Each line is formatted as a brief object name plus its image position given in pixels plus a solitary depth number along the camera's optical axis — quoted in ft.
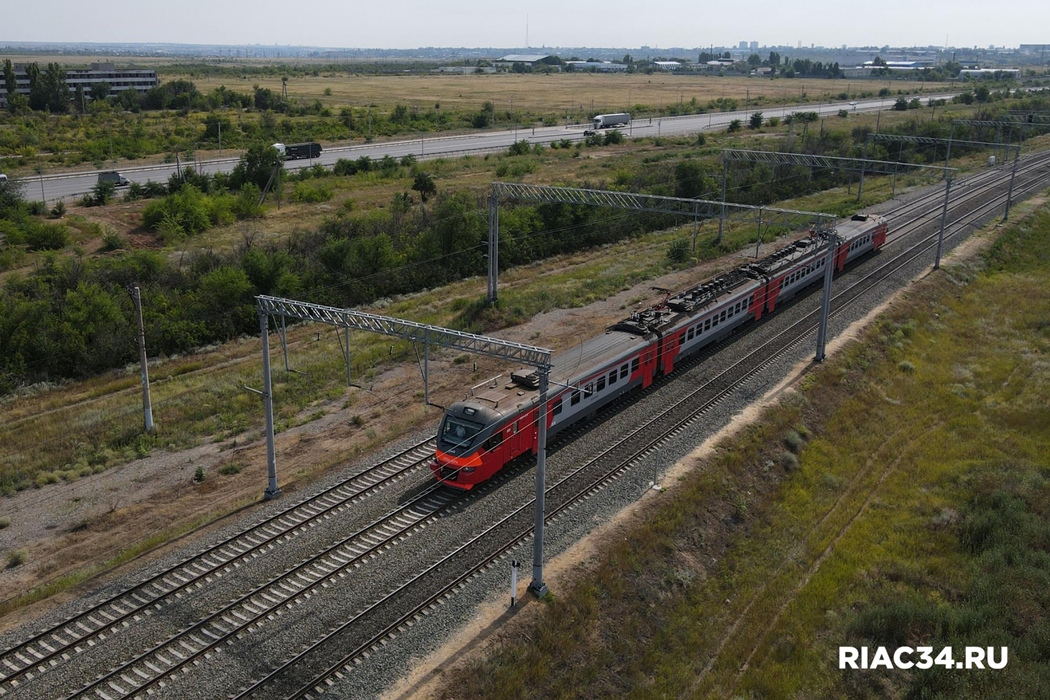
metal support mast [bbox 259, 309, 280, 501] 77.30
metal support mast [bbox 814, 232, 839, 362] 113.09
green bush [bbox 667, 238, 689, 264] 173.58
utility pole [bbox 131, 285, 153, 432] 94.73
